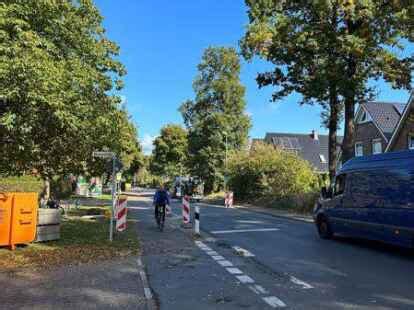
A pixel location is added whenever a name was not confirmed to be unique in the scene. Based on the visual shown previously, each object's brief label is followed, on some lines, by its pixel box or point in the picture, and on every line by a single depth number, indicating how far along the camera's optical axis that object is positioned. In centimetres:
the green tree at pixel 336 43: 2239
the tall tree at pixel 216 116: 6150
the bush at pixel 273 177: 3425
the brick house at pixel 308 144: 7150
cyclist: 1928
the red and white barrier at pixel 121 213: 1583
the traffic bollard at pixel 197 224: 1684
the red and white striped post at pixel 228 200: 3866
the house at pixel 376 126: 4338
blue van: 1191
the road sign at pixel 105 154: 1505
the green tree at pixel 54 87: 1034
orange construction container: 1205
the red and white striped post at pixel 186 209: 1981
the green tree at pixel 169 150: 9494
